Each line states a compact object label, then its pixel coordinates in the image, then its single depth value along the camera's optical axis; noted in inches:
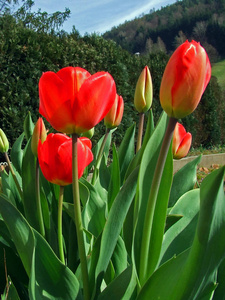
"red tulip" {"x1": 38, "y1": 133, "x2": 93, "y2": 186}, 33.1
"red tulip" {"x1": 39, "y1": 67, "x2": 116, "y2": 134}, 27.0
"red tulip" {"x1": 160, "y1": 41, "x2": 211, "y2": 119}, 24.3
